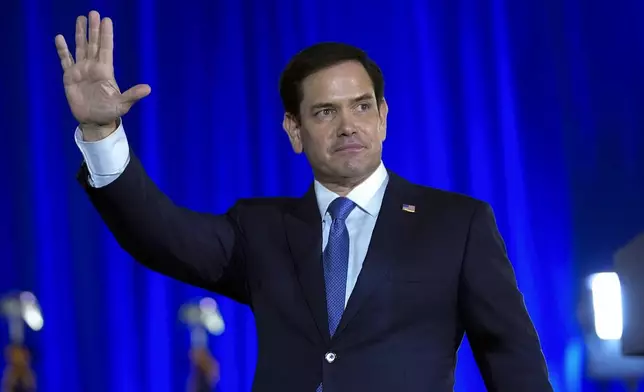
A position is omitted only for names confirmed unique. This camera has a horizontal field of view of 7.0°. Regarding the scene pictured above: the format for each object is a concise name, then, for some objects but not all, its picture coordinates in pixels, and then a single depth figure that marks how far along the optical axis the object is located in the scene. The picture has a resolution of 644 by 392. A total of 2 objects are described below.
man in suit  7.76
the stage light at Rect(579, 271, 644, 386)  10.96
